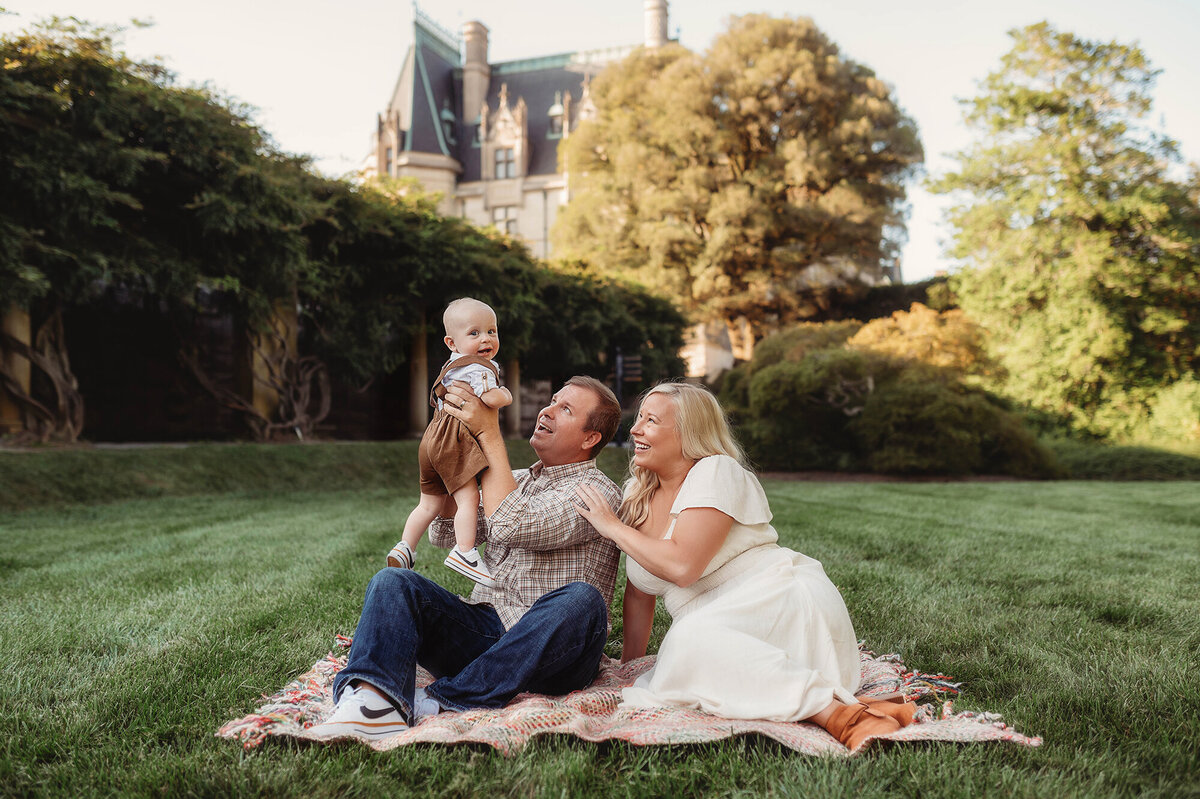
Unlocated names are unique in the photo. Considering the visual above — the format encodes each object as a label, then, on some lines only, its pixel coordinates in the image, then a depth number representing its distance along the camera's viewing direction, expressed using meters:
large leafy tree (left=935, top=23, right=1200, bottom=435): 17.78
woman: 2.20
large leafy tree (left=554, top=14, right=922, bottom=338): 24.50
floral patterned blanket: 2.05
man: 2.22
